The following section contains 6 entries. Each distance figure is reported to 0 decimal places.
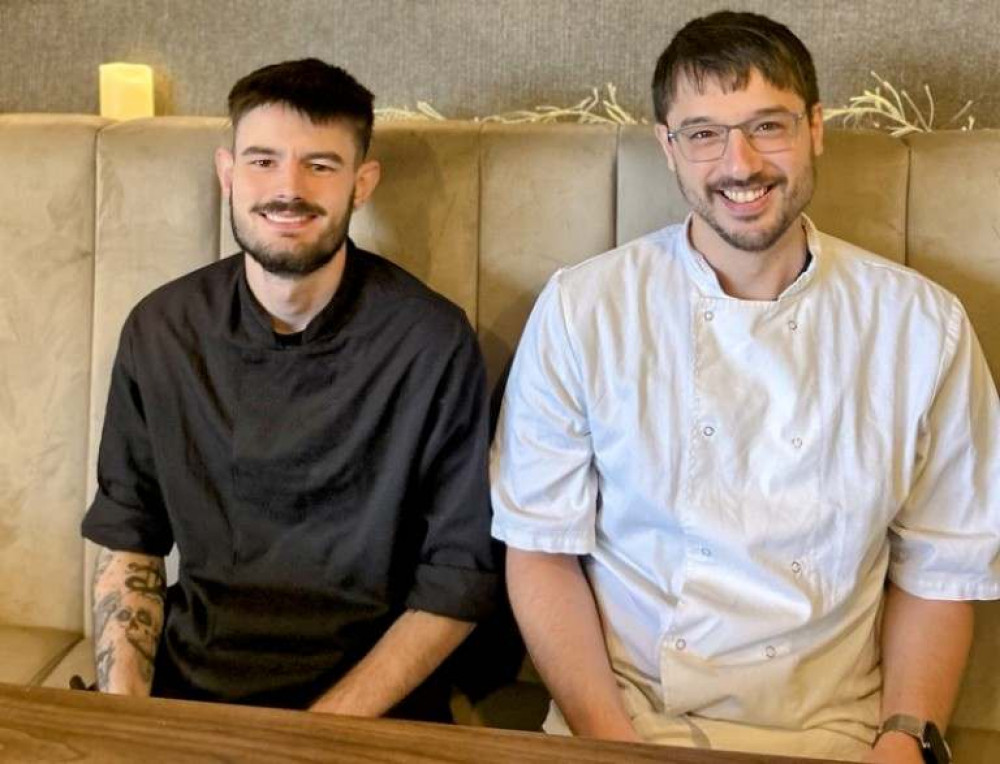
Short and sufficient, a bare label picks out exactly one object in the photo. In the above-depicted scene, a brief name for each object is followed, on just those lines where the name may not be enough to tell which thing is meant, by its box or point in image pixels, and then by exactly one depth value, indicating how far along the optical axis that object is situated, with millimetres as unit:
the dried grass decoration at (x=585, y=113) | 1802
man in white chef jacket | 1339
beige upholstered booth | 1528
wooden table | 917
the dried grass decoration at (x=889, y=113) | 1730
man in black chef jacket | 1445
